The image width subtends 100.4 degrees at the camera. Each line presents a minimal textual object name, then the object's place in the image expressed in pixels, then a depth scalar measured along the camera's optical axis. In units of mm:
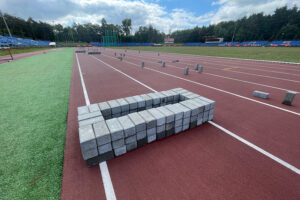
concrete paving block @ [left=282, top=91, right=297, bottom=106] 5705
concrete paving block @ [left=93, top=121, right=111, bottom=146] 2998
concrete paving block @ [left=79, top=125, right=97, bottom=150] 2861
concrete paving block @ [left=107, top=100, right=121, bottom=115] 4454
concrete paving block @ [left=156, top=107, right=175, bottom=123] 3848
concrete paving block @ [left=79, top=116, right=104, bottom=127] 3512
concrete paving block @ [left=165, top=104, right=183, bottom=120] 3971
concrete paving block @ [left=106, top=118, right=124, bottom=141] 3152
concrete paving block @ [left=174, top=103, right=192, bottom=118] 4089
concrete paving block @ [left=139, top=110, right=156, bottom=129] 3600
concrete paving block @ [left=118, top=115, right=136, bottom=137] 3308
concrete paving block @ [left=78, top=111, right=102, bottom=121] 3740
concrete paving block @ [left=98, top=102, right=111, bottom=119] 4315
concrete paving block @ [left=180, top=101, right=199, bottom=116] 4232
